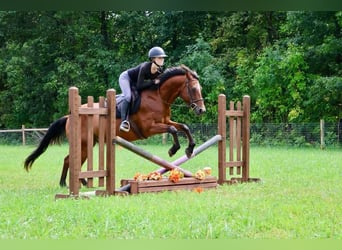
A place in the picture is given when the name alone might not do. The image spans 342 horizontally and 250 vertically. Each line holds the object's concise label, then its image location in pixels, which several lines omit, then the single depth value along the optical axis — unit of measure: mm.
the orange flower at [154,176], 10780
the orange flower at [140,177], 10689
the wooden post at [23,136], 35336
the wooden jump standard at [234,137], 12559
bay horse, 11256
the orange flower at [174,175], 10851
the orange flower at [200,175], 11374
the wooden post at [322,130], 28460
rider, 11255
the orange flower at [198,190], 10898
